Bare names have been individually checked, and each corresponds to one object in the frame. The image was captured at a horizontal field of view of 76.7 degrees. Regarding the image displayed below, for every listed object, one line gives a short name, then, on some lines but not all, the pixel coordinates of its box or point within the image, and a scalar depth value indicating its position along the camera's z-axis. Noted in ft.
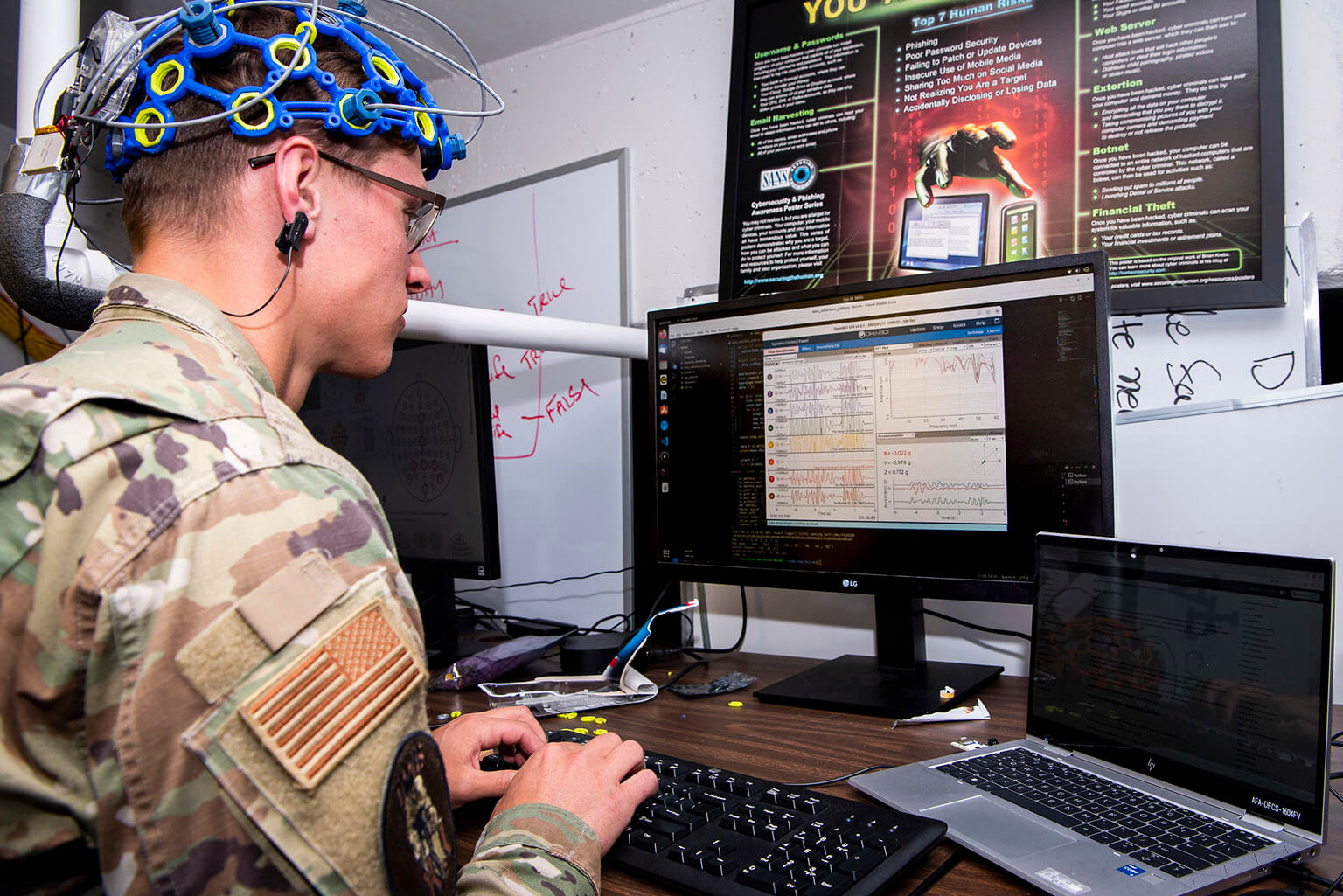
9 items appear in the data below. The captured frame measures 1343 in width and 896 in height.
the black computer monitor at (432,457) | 4.39
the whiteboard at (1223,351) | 3.50
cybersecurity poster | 3.61
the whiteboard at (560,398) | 5.34
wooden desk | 2.64
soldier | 1.33
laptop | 1.90
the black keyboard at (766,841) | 1.82
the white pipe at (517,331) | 3.96
